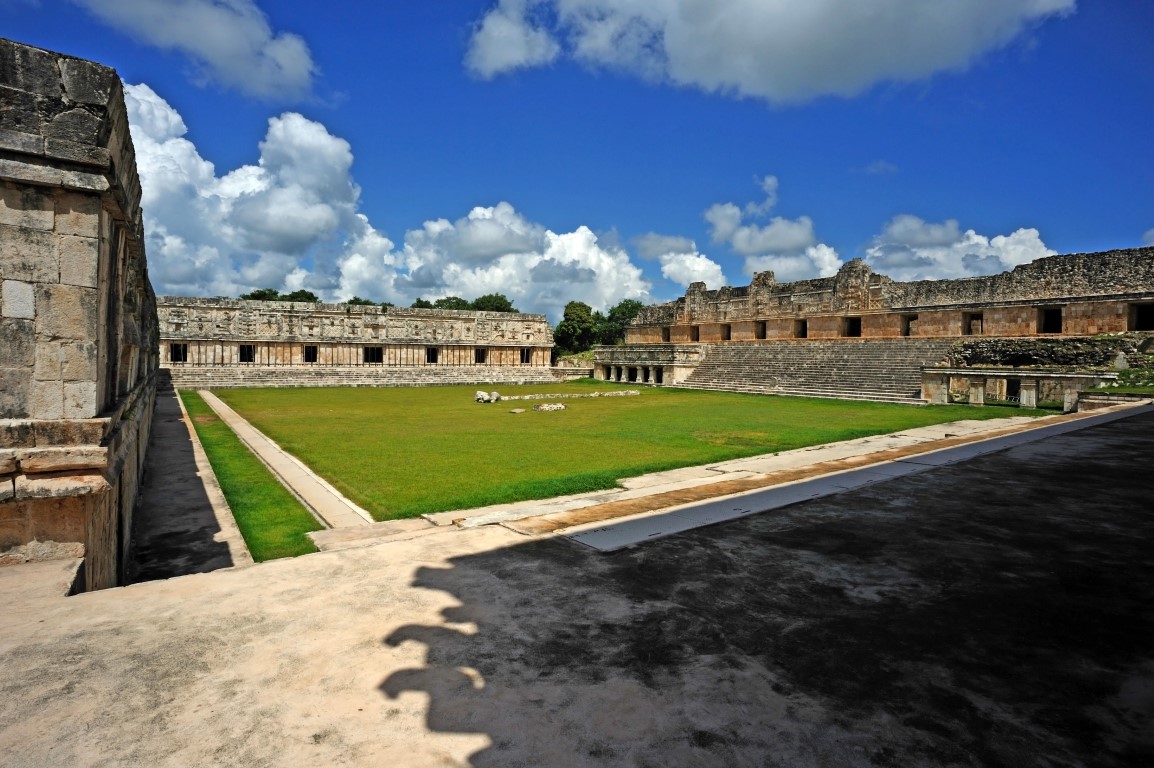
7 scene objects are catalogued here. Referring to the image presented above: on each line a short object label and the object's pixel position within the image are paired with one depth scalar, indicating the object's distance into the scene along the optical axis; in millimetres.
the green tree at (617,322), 60622
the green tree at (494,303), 73375
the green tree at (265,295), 66125
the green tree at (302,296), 68312
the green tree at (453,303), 76500
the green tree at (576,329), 55938
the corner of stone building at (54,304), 3375
